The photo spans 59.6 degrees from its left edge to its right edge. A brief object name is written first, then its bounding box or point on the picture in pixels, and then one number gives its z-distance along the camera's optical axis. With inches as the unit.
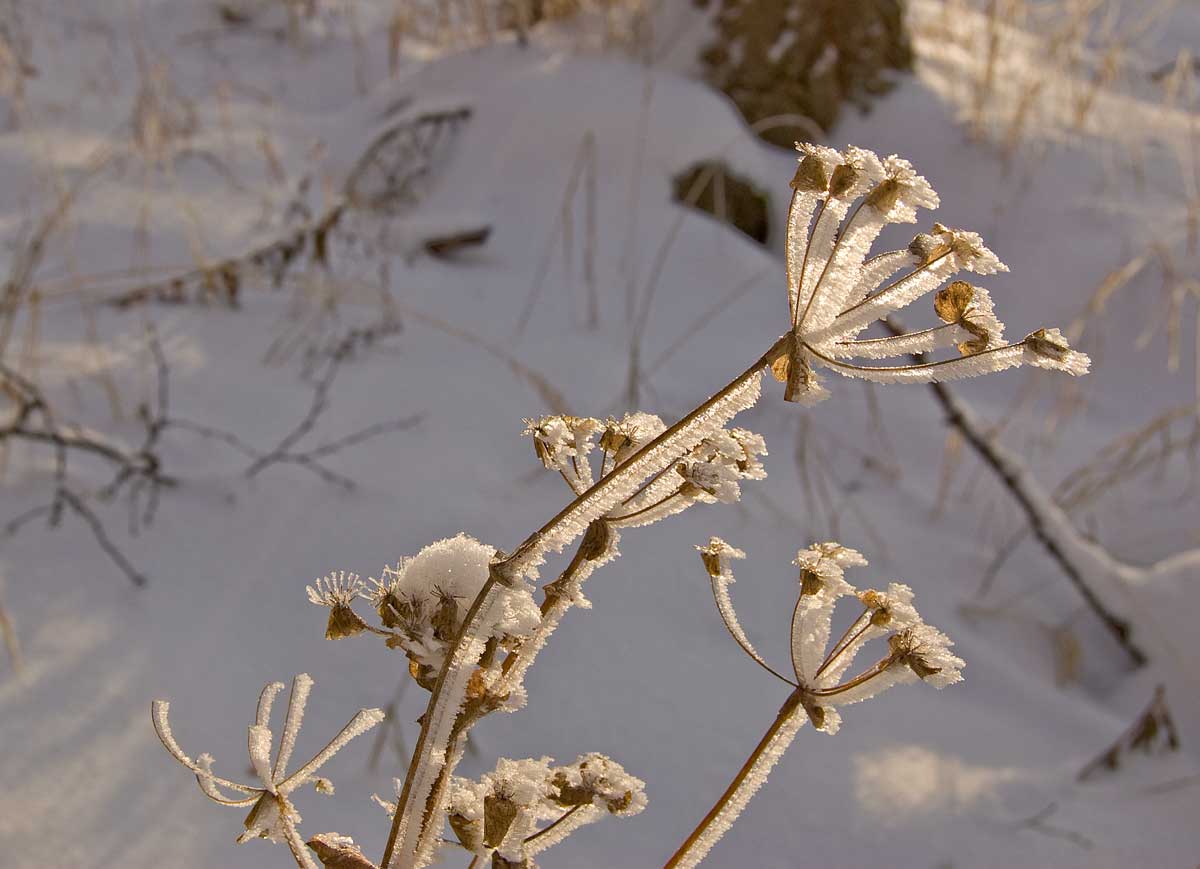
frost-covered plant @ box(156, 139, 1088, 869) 18.0
